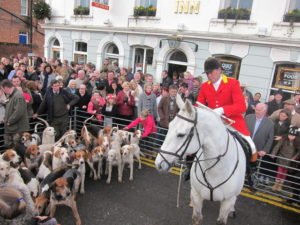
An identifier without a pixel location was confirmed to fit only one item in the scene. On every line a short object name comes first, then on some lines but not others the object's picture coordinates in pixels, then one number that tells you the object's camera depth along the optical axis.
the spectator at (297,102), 7.92
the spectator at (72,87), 8.30
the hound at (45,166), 5.63
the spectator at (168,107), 7.95
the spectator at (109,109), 8.13
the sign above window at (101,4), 15.26
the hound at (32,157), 5.88
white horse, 3.20
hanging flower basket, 18.48
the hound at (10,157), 5.05
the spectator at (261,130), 6.19
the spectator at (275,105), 8.97
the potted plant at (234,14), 12.10
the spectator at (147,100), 8.01
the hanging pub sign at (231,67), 12.72
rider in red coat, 4.01
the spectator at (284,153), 6.31
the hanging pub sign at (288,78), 11.46
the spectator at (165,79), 11.70
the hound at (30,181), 4.95
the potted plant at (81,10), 17.45
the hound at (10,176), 4.20
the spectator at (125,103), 8.27
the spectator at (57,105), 7.28
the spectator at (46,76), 9.98
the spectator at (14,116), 6.11
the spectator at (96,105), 8.23
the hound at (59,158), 5.68
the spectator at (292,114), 6.79
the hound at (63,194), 4.61
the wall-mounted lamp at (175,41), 13.55
